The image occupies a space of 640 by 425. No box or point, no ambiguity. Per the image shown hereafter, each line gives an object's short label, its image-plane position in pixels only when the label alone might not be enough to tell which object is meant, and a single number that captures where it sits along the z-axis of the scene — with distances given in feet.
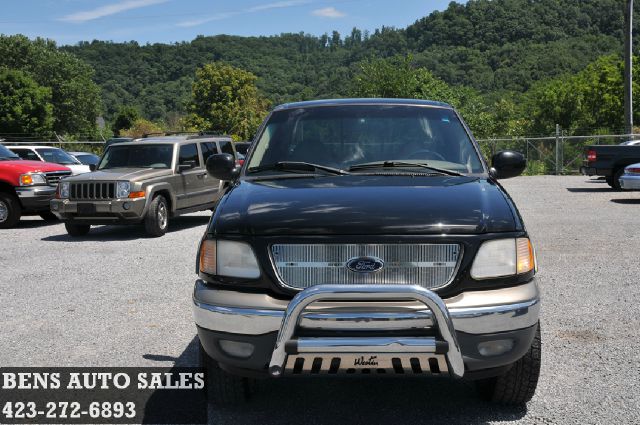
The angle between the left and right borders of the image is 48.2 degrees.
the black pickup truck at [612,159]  68.58
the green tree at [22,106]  230.27
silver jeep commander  39.96
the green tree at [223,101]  258.57
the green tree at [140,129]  221.85
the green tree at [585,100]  211.00
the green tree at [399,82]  166.91
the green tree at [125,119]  307.78
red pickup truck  47.16
